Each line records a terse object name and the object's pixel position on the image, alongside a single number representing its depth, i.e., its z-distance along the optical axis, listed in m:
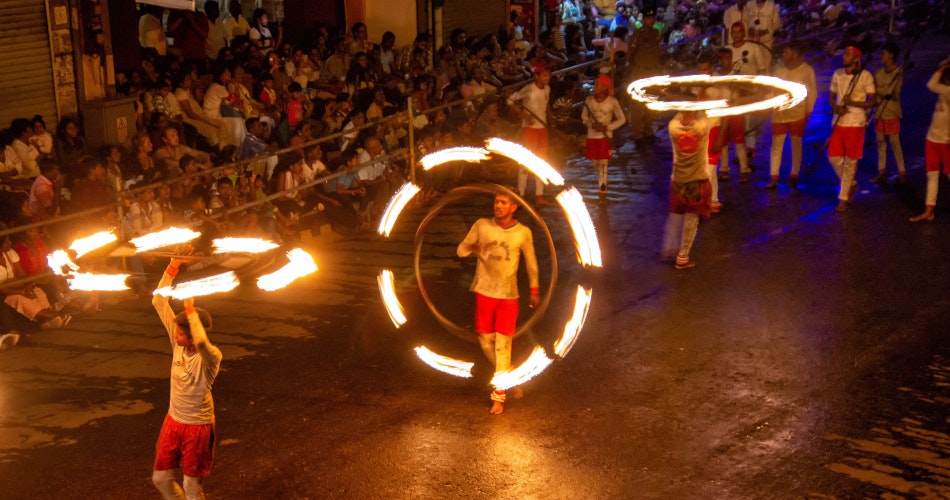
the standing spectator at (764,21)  19.98
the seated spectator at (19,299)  10.95
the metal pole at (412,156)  15.41
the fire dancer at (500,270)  9.36
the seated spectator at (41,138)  13.35
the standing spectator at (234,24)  18.30
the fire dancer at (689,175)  12.34
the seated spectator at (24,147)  13.12
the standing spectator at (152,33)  16.94
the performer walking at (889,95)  14.92
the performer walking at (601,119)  15.32
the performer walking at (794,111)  15.41
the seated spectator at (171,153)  13.84
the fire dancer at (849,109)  14.01
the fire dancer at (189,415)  7.33
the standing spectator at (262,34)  18.36
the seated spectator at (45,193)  12.03
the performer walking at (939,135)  13.42
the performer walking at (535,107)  15.21
